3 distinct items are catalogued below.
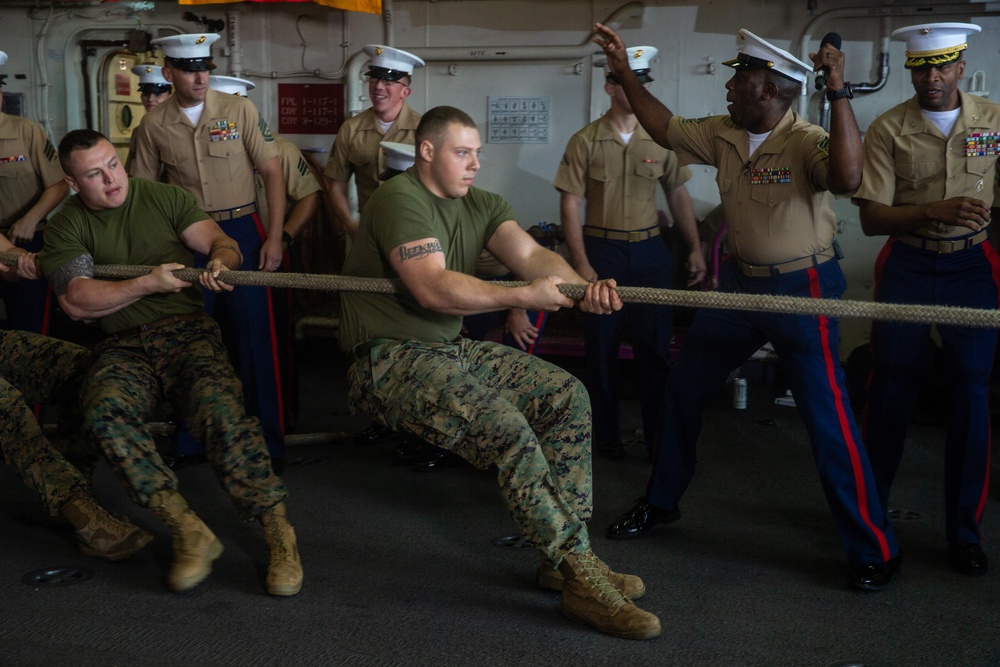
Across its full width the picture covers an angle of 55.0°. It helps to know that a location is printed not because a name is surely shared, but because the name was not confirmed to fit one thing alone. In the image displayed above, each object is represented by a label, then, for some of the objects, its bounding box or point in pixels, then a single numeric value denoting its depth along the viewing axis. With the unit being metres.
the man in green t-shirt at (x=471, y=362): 2.69
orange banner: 5.86
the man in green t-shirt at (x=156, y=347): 2.93
